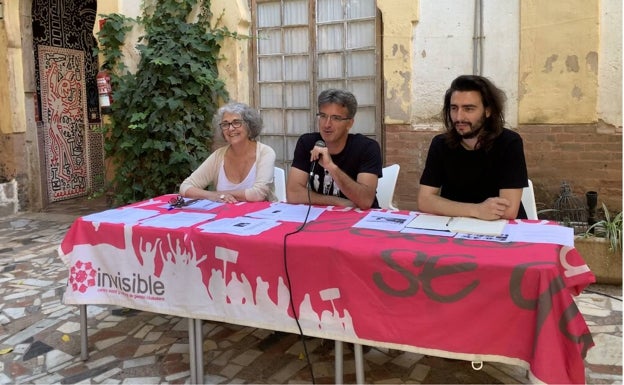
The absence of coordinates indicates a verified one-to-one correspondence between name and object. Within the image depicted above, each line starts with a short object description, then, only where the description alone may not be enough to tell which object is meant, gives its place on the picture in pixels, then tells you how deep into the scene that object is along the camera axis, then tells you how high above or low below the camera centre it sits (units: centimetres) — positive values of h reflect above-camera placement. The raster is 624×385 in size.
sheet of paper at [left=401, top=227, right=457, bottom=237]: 240 -47
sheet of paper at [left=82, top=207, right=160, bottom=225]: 294 -46
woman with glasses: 382 -23
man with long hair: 278 -18
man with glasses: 321 -22
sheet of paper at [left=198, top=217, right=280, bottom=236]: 261 -47
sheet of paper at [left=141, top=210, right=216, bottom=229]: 280 -47
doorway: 811 +53
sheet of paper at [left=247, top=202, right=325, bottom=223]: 286 -45
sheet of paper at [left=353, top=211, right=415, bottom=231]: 258 -46
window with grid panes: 574 +72
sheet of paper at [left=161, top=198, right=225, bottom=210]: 326 -45
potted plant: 418 -97
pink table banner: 195 -65
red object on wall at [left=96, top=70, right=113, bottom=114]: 654 +50
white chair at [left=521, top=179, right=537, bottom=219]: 338 -48
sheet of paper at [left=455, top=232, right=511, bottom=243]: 231 -47
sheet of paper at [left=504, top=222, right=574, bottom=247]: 227 -47
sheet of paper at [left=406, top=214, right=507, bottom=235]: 244 -46
